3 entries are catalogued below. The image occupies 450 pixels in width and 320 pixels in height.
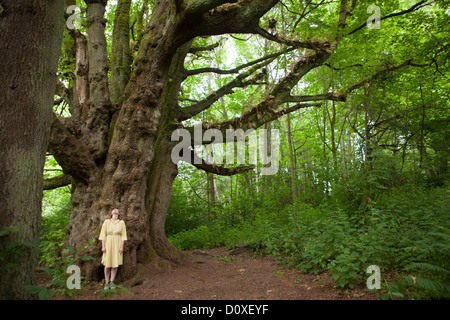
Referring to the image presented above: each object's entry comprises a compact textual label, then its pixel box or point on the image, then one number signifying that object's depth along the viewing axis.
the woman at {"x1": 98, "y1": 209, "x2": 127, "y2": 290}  4.98
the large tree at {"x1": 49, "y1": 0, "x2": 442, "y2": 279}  5.36
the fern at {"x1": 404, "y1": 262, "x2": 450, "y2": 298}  3.12
